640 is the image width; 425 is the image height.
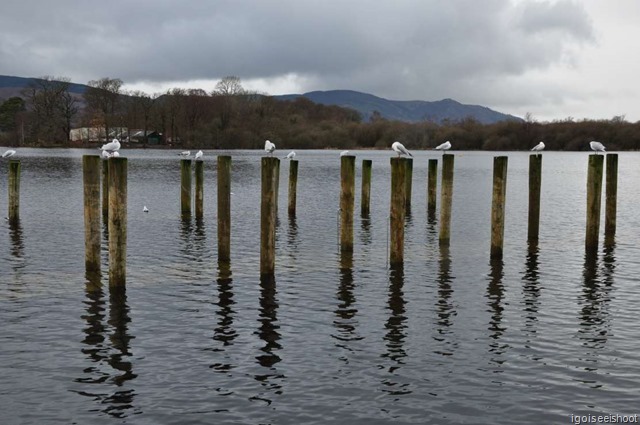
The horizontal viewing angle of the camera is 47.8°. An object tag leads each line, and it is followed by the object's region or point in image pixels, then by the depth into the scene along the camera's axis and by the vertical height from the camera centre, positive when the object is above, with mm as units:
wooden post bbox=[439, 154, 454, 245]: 20812 -1165
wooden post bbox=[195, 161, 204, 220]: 27550 -1513
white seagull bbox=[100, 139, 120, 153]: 23139 +146
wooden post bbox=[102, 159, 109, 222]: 23141 -1345
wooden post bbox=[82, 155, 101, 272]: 14297 -1117
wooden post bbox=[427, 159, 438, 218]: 31134 -1479
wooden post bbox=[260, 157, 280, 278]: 15258 -961
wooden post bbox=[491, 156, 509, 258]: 18500 -993
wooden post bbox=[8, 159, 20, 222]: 26156 -1504
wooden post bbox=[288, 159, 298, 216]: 29484 -1328
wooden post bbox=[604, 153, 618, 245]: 20578 -1149
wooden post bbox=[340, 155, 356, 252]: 18234 -1038
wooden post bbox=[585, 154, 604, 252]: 19391 -982
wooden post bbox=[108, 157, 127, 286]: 13883 -1081
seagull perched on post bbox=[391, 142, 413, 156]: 23228 +242
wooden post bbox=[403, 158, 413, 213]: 31359 -1463
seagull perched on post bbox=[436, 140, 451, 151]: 30930 +483
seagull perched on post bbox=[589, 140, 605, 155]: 27297 +489
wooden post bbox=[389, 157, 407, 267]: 16219 -1263
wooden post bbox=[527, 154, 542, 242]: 20500 -665
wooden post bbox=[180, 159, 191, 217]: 27000 -1365
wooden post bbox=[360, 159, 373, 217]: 27934 -1617
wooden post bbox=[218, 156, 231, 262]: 16984 -1259
